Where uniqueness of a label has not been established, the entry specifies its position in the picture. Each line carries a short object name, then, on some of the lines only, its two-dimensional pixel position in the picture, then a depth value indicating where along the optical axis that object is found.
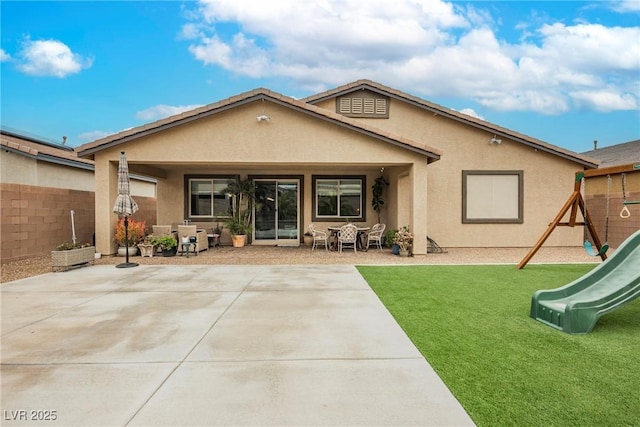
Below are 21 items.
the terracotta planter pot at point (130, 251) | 11.03
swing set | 7.91
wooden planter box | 8.80
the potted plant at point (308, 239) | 13.94
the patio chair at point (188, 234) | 11.57
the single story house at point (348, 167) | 10.80
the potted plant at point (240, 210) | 13.67
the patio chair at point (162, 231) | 11.58
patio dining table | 12.76
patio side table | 11.21
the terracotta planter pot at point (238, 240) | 13.58
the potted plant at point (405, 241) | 11.23
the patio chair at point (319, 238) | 12.65
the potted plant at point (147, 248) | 11.10
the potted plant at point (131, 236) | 10.99
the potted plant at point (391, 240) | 11.76
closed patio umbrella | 9.73
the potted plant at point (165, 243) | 11.19
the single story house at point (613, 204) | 12.37
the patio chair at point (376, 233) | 12.47
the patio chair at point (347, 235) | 12.09
